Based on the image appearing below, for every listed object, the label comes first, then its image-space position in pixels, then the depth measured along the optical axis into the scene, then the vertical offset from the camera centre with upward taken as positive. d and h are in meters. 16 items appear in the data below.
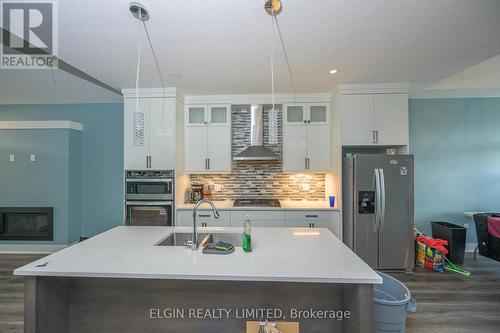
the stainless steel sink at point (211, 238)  2.18 -0.65
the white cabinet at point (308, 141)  3.74 +0.42
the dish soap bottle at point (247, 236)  1.68 -0.49
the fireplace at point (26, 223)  4.05 -0.94
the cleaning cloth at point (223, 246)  1.68 -0.57
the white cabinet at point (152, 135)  3.51 +0.49
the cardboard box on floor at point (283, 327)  1.38 -0.93
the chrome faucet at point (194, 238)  1.75 -0.53
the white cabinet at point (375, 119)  3.37 +0.69
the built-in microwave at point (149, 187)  3.45 -0.28
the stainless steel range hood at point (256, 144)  3.32 +0.36
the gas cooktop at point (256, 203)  3.60 -0.55
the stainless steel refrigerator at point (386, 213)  3.15 -0.61
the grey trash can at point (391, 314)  1.58 -0.98
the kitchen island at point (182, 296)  1.44 -0.84
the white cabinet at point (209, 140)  3.82 +0.45
